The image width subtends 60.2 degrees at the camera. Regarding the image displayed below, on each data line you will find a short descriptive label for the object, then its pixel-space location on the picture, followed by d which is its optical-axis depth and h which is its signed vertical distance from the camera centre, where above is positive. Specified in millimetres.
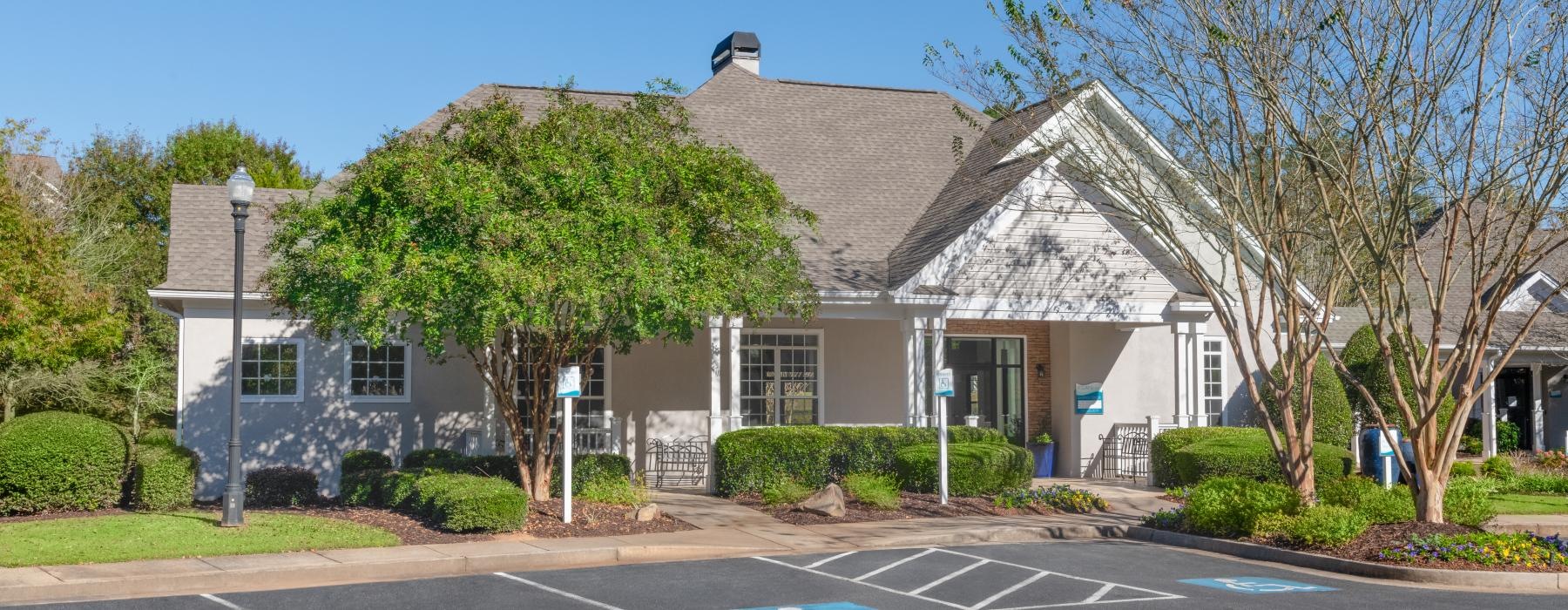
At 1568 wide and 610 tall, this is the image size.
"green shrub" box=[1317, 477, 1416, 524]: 14469 -1229
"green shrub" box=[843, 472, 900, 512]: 16891 -1318
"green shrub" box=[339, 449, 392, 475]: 18688 -1047
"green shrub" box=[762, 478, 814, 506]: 17203 -1376
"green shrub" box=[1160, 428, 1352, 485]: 19156 -1058
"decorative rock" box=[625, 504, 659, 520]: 15492 -1466
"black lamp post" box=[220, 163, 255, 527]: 14328 +394
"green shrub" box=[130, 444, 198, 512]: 16203 -1140
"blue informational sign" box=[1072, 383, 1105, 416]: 22531 -222
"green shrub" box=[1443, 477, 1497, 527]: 14445 -1282
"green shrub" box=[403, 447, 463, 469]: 18484 -970
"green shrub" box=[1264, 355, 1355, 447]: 22453 -407
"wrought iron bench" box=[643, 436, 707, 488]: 20828 -1161
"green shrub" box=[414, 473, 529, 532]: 14141 -1276
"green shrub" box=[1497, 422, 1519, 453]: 29359 -1087
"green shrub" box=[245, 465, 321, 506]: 17812 -1358
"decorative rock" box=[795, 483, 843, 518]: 16547 -1438
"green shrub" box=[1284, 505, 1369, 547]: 13523 -1410
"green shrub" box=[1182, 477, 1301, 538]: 14562 -1280
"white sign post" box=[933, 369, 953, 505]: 17141 -399
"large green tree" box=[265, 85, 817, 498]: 13742 +1560
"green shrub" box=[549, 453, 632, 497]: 16953 -1099
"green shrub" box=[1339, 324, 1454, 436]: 23812 +256
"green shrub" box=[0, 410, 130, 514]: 15969 -940
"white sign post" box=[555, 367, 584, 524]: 14961 -248
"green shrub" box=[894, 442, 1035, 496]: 18266 -1112
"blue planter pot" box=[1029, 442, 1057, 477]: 23203 -1249
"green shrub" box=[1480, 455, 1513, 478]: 22594 -1360
